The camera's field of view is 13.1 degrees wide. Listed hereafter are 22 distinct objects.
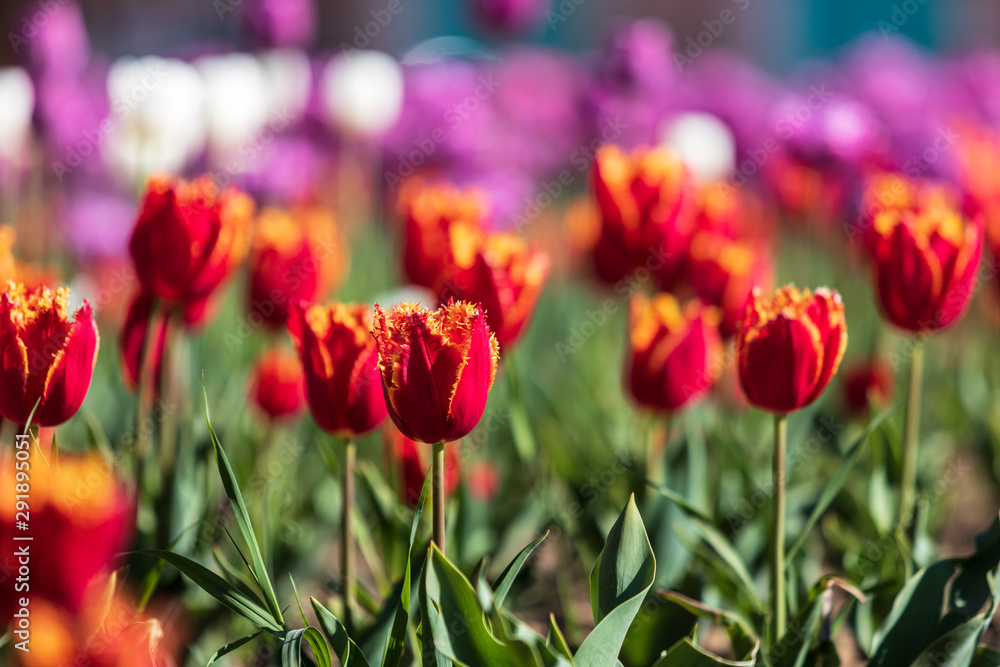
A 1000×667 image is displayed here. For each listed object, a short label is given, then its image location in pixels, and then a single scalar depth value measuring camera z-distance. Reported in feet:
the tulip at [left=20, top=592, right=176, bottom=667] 6.00
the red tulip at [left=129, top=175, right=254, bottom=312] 6.62
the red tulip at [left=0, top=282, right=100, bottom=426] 6.22
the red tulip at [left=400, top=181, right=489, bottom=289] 7.12
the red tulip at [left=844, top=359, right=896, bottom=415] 7.61
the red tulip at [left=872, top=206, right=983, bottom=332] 6.67
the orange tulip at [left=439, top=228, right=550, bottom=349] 6.65
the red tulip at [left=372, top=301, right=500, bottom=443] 6.20
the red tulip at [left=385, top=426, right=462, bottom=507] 6.75
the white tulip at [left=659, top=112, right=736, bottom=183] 13.12
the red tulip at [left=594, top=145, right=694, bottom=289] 7.21
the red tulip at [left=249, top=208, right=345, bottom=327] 7.10
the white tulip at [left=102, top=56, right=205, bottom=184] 8.48
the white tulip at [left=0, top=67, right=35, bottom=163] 9.17
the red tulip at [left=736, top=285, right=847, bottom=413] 6.41
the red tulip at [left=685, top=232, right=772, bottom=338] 7.34
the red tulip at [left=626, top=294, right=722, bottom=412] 6.95
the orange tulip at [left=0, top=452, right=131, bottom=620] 5.93
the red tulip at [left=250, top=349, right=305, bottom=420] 7.13
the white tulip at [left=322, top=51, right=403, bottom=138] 13.64
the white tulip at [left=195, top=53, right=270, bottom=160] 10.55
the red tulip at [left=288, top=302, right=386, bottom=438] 6.41
